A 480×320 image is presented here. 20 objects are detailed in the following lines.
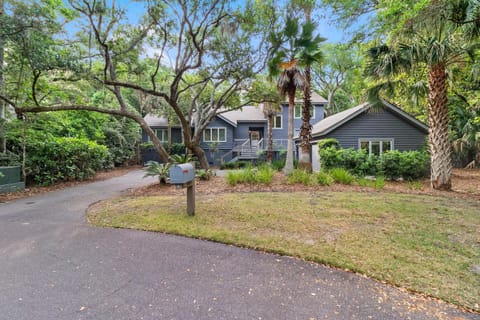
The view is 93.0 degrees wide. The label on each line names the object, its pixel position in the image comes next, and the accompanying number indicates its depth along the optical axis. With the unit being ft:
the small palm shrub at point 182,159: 31.90
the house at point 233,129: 74.74
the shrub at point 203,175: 34.58
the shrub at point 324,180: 29.94
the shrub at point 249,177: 30.20
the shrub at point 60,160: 32.12
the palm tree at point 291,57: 32.42
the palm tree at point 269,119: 57.26
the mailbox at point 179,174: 15.97
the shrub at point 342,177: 31.01
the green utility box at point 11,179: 27.40
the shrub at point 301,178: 30.60
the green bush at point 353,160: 36.17
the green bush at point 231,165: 61.46
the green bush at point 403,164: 34.58
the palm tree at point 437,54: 19.81
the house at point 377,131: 45.01
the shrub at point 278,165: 47.77
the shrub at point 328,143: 42.11
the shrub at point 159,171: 31.40
